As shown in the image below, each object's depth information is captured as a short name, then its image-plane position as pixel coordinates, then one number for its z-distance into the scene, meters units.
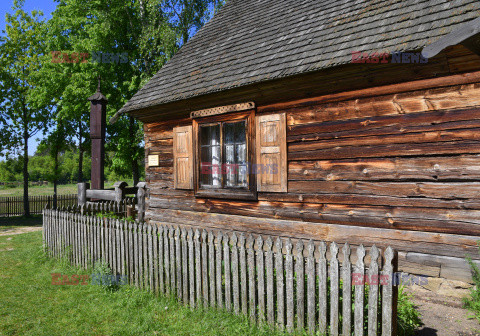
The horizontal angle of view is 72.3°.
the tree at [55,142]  20.02
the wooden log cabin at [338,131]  4.34
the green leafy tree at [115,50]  17.12
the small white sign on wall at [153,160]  8.21
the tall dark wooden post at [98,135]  9.31
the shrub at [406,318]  3.08
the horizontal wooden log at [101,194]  9.05
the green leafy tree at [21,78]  18.55
